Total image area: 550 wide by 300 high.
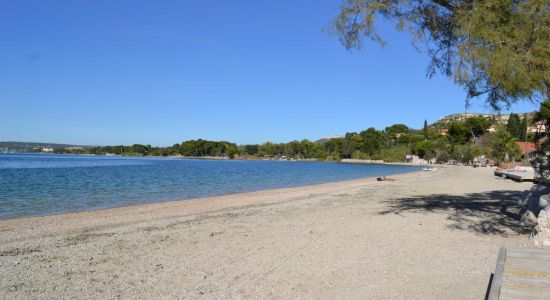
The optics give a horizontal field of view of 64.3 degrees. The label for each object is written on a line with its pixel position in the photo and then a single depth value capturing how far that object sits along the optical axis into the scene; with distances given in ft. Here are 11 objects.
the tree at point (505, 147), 268.00
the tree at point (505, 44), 26.27
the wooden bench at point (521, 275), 10.92
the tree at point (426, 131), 529.04
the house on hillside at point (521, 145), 276.51
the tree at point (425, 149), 428.56
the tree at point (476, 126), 417.49
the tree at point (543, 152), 32.57
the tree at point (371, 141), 513.04
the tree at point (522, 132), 332.90
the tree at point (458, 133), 422.82
